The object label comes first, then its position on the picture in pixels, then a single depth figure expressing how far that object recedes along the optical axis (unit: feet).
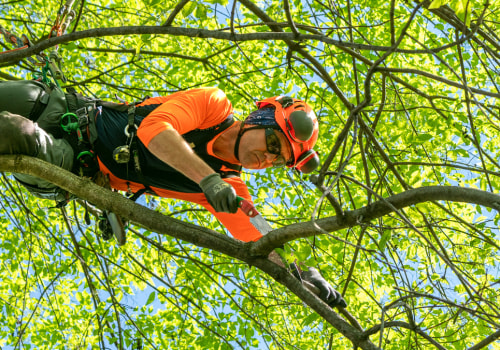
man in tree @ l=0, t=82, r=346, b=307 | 18.19
